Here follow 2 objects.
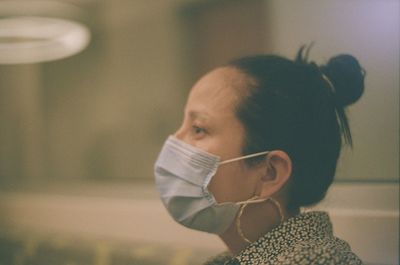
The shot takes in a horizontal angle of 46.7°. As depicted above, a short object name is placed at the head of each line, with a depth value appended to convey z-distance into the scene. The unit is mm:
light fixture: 2281
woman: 1080
